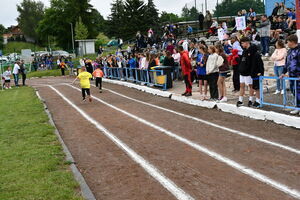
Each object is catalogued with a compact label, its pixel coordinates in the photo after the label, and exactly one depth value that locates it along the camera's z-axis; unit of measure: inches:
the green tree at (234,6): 1190.3
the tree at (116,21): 2948.1
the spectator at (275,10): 804.6
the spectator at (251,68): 458.6
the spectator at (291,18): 691.4
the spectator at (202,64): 583.8
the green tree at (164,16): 3362.9
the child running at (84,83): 709.9
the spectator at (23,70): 1256.7
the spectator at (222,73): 518.9
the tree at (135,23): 2741.1
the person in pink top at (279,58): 469.7
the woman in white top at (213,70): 536.1
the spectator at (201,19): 1211.9
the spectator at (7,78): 1184.8
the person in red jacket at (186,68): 631.9
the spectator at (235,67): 591.5
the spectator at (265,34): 690.8
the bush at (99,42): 3592.5
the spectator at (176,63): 874.8
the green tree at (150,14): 2749.3
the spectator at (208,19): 1155.1
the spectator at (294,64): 402.9
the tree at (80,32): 2712.1
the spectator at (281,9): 812.7
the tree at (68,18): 3545.8
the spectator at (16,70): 1236.1
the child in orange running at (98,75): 868.6
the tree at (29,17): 4707.2
